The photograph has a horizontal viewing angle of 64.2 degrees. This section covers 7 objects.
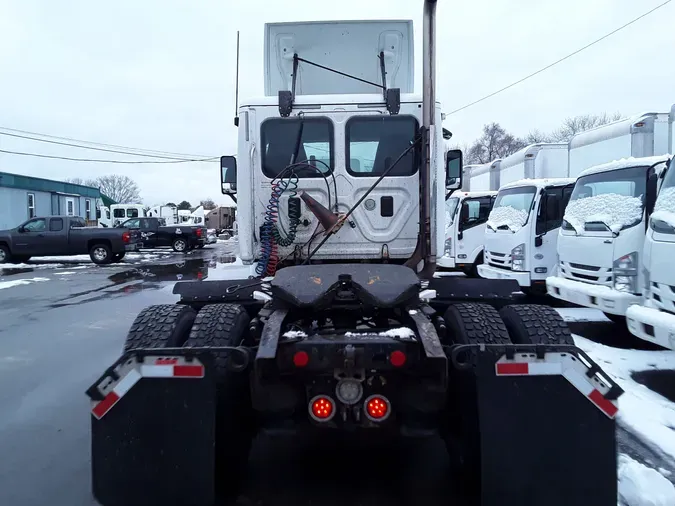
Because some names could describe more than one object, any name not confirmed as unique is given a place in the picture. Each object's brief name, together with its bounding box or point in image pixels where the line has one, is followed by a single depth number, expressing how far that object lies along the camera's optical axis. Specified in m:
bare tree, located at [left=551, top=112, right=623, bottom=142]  50.00
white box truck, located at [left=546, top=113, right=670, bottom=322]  6.79
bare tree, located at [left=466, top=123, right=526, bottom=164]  60.06
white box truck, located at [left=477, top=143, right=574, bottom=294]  9.82
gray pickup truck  20.72
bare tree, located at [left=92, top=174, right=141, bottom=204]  91.81
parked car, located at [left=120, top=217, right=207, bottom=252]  27.75
